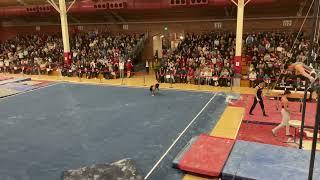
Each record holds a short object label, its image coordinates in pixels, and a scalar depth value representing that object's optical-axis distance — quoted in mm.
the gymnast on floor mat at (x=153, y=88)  16594
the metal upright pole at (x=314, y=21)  7062
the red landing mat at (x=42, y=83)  20306
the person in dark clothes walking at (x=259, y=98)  11719
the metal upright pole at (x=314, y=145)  5677
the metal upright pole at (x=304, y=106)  7612
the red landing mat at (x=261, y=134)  9937
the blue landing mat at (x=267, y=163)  7113
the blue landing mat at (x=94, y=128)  8797
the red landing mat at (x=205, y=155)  7812
